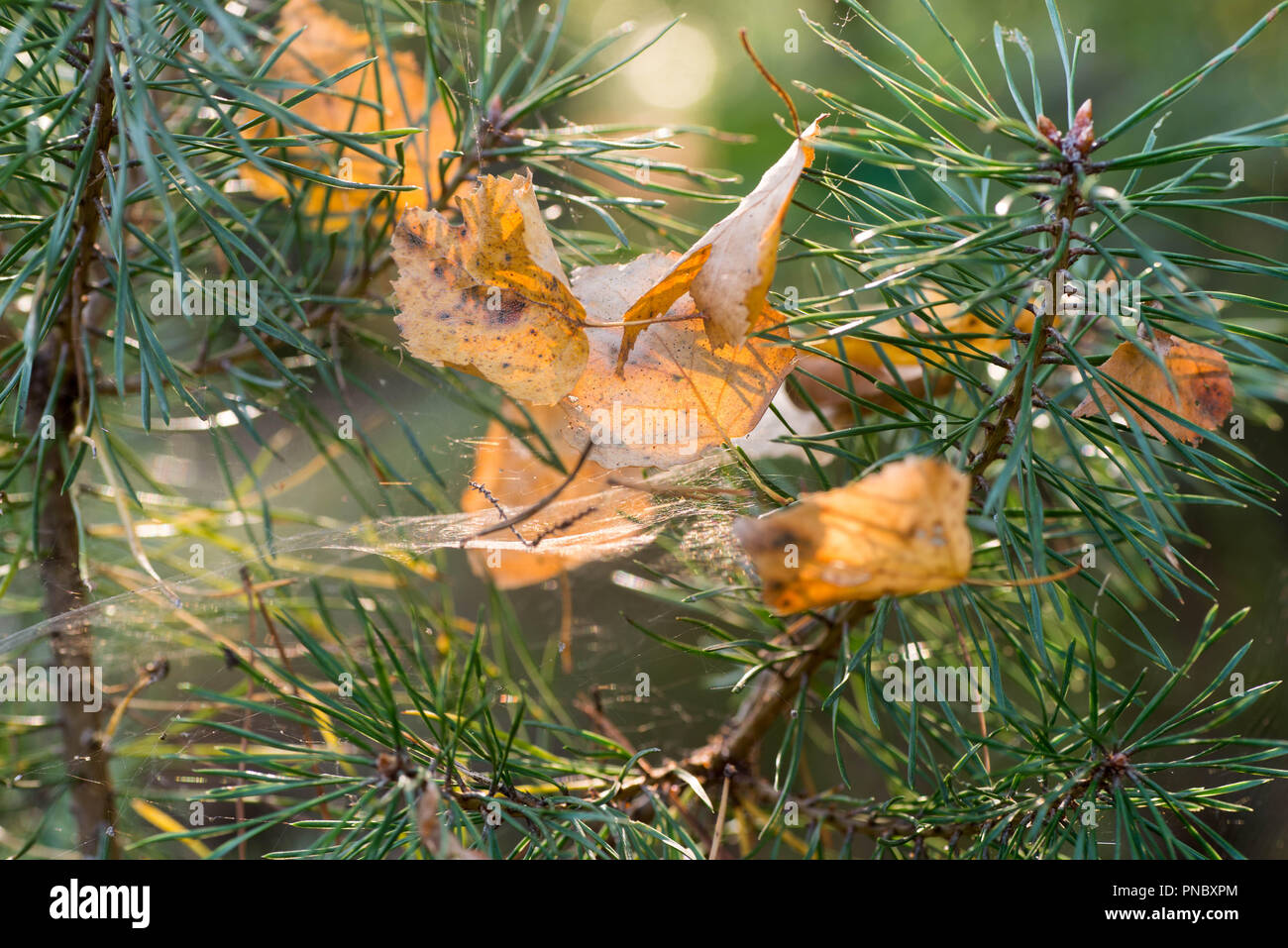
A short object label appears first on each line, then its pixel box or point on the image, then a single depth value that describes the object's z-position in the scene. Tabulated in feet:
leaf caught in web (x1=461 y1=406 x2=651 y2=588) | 1.93
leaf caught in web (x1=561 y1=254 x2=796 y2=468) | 1.85
